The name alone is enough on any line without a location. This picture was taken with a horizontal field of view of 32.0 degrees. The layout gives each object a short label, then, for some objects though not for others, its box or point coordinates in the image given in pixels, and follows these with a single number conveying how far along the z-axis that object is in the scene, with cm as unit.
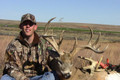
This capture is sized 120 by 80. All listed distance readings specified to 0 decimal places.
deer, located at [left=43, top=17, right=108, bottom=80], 525
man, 534
